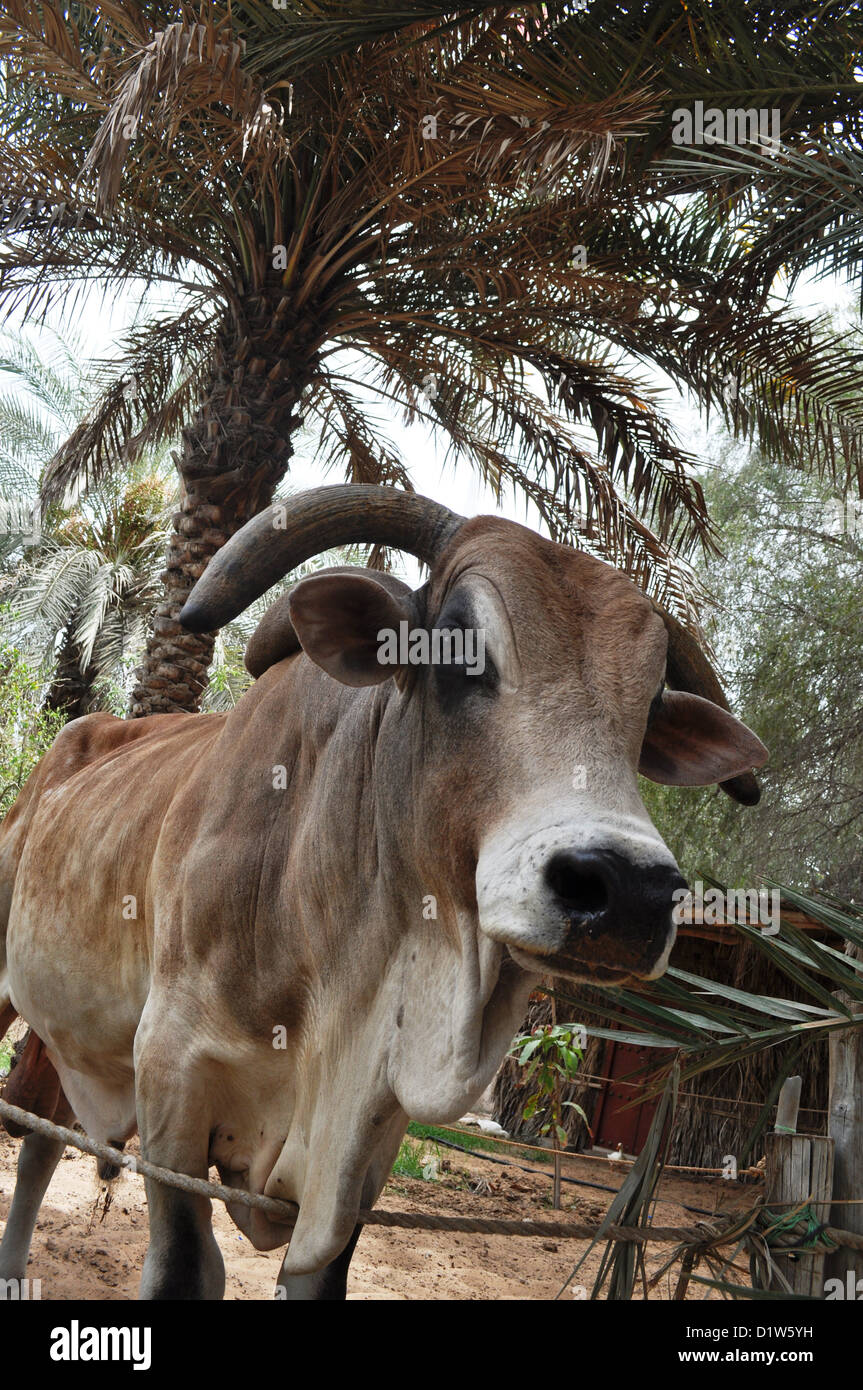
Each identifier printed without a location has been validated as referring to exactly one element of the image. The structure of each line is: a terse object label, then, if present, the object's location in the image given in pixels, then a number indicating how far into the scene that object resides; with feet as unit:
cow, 6.19
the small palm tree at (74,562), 49.96
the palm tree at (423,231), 17.92
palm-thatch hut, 38.47
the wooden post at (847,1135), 9.41
